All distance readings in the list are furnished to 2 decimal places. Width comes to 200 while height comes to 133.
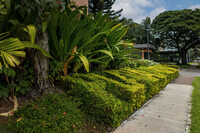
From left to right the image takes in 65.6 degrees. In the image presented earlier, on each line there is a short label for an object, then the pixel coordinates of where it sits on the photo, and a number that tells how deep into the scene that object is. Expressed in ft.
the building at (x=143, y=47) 66.10
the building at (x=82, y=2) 20.26
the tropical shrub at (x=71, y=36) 9.00
